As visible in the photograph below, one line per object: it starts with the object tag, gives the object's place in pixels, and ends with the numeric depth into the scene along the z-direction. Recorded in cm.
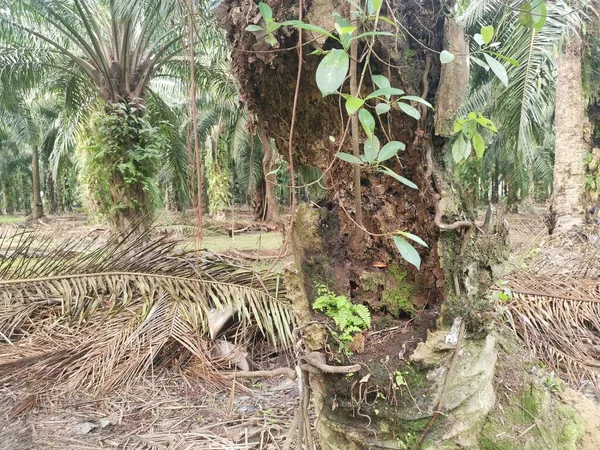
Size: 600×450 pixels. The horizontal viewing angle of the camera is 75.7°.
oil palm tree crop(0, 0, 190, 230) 495
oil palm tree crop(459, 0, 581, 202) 363
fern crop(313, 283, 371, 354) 118
